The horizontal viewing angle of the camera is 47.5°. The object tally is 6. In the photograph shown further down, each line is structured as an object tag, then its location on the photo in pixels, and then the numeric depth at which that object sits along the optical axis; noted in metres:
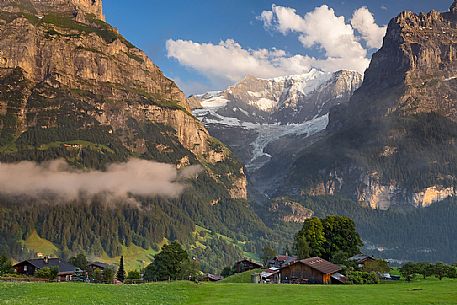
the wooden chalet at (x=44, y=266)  156.88
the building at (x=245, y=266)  179.02
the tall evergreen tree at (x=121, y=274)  167.62
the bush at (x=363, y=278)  105.94
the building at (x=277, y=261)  163.00
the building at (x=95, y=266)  187.07
